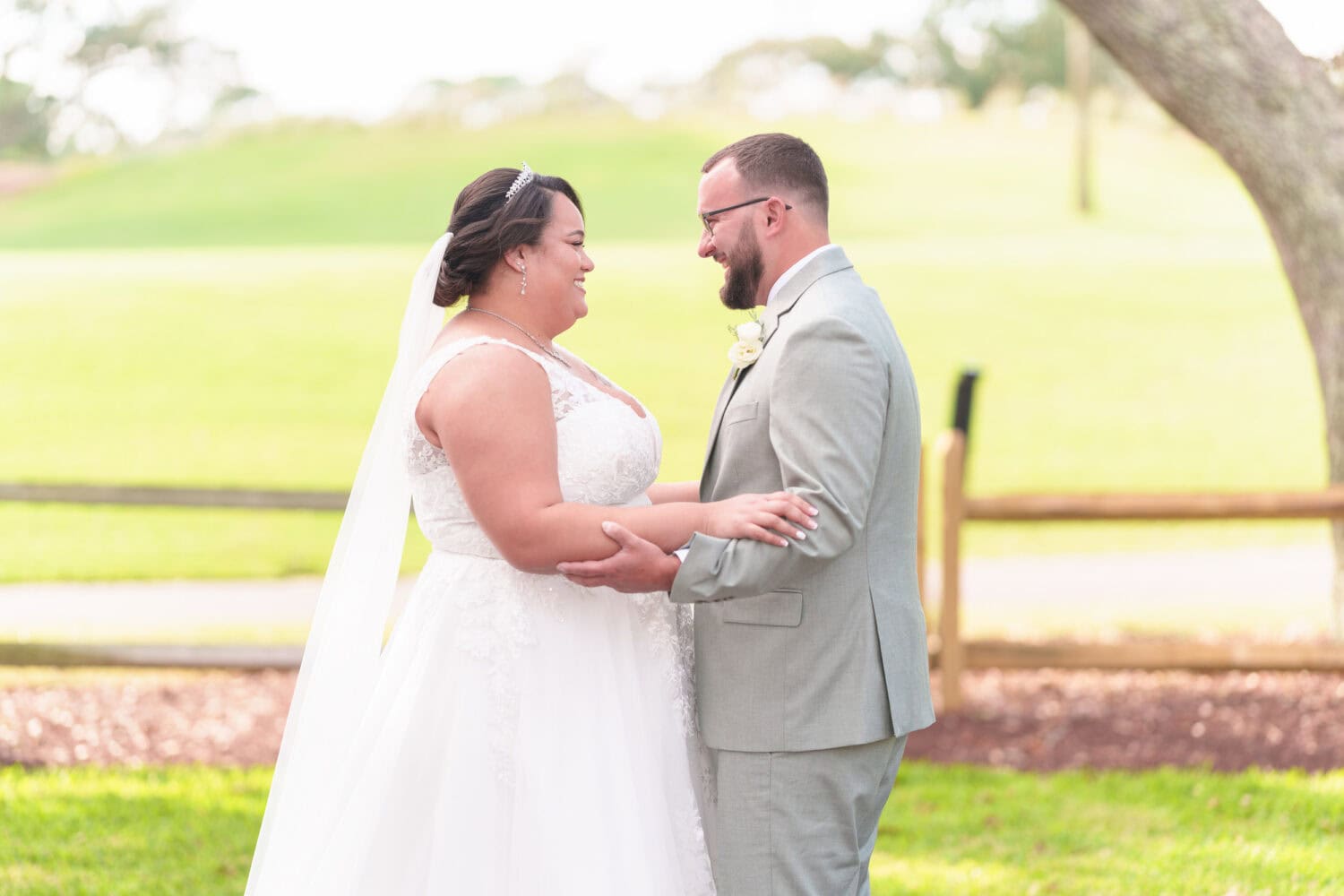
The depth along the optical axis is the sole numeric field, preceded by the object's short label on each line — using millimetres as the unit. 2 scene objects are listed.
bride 3420
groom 3240
